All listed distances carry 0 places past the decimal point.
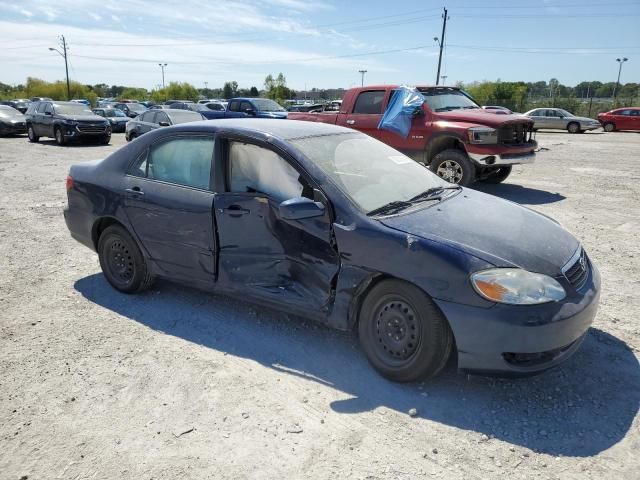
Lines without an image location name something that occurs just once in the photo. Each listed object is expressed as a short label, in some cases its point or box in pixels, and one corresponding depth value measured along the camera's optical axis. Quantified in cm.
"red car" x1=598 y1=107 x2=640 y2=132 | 2745
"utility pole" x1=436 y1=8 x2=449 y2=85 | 4669
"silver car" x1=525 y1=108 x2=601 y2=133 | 2756
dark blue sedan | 280
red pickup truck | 870
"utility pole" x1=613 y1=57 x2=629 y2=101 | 5576
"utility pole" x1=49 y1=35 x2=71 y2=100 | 6800
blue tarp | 940
